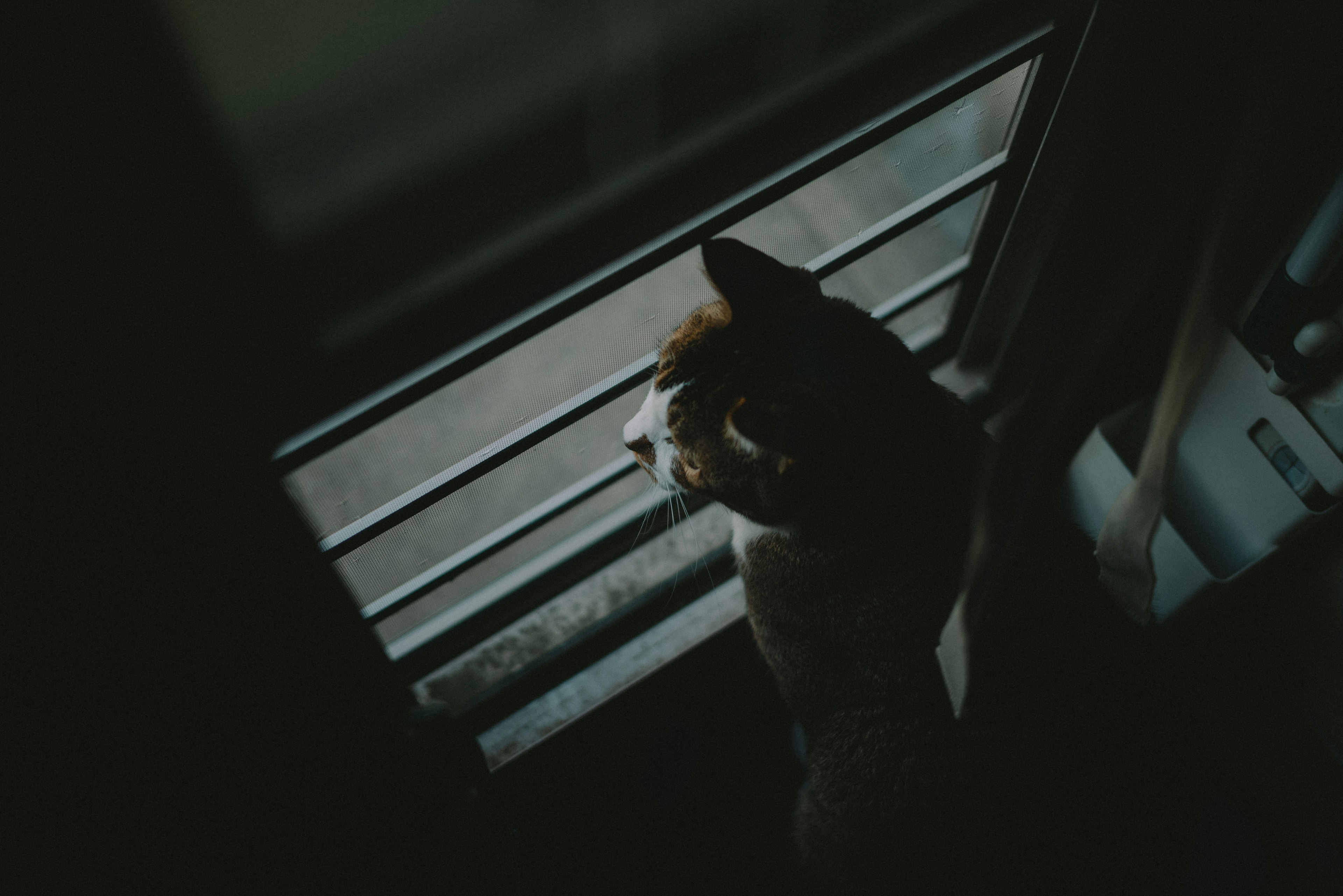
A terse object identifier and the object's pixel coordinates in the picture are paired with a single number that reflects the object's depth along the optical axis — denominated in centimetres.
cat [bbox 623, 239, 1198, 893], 95
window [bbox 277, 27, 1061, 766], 96
